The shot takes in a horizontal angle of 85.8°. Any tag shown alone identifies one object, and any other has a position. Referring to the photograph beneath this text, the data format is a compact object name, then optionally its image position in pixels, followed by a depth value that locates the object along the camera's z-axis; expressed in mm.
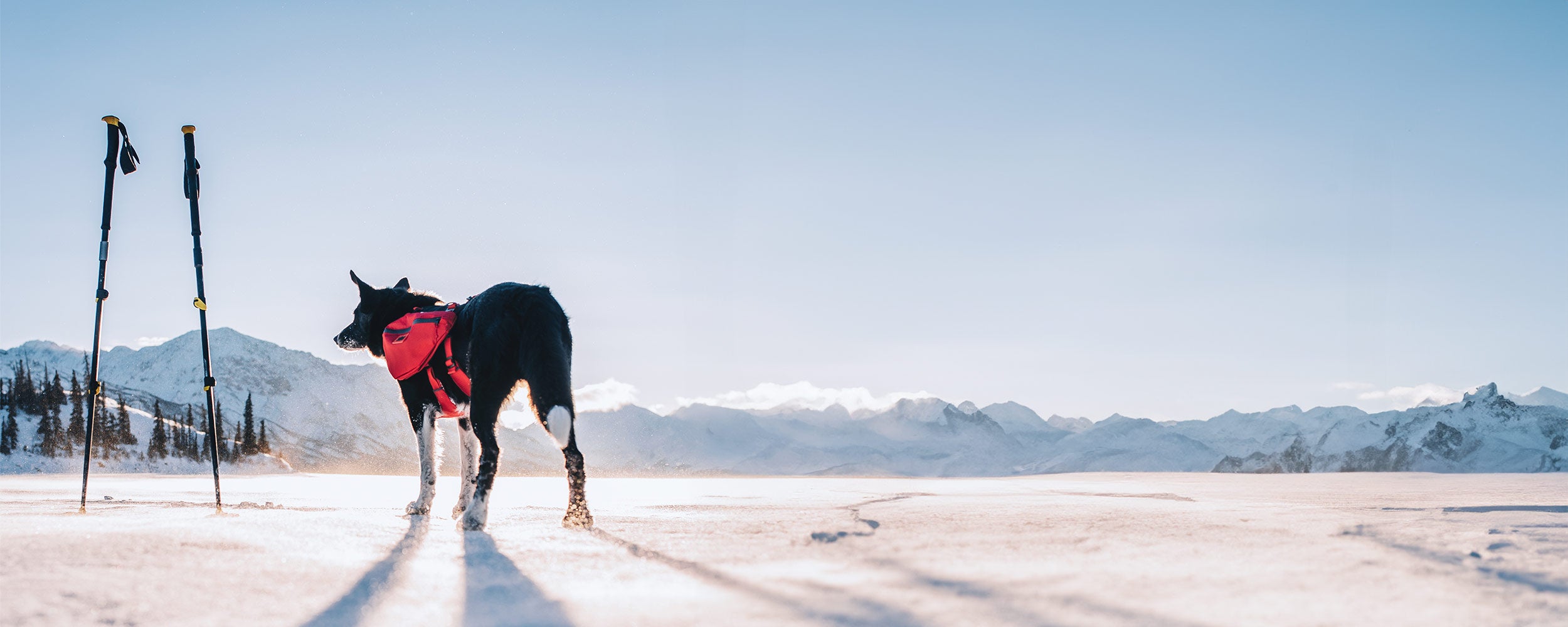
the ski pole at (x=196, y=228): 7379
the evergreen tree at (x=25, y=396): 100438
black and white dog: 5340
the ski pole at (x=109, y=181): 7082
